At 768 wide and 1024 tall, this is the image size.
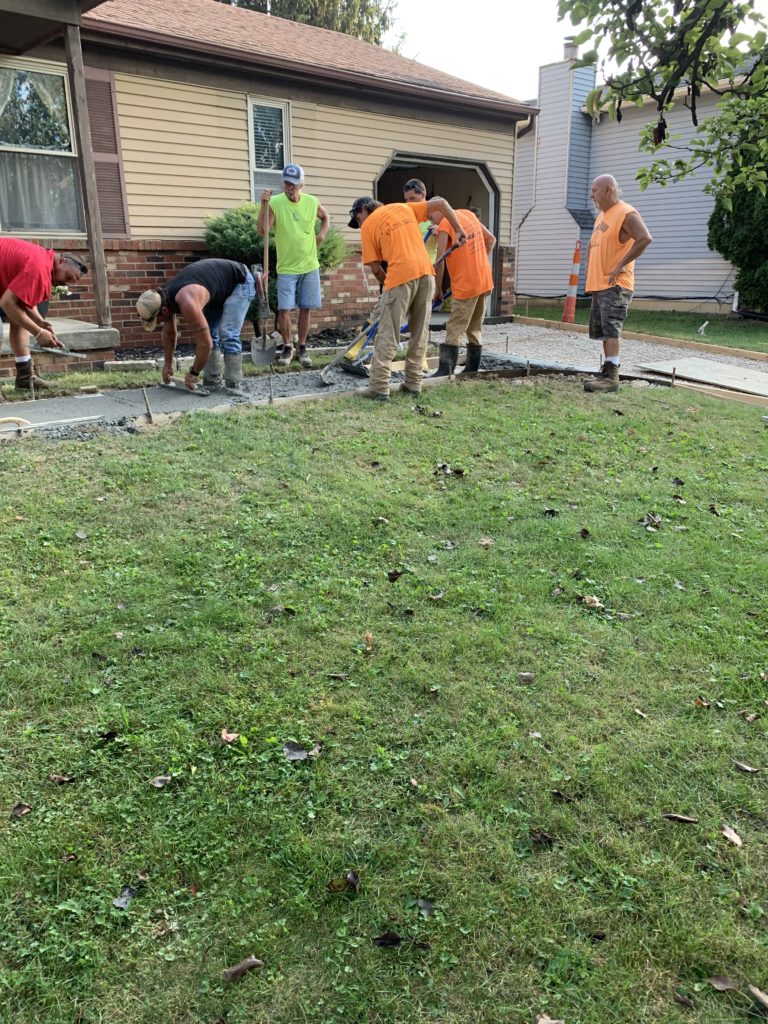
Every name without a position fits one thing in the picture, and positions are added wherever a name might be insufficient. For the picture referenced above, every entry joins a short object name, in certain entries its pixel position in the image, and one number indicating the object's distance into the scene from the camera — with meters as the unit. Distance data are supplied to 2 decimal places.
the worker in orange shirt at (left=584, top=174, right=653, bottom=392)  7.62
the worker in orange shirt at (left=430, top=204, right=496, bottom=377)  7.70
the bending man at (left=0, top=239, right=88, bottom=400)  6.22
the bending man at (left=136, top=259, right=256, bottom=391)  6.32
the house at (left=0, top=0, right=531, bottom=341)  9.20
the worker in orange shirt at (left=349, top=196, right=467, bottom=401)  6.86
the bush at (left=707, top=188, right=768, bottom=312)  16.11
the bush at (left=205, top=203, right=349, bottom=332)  9.70
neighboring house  18.81
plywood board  8.85
